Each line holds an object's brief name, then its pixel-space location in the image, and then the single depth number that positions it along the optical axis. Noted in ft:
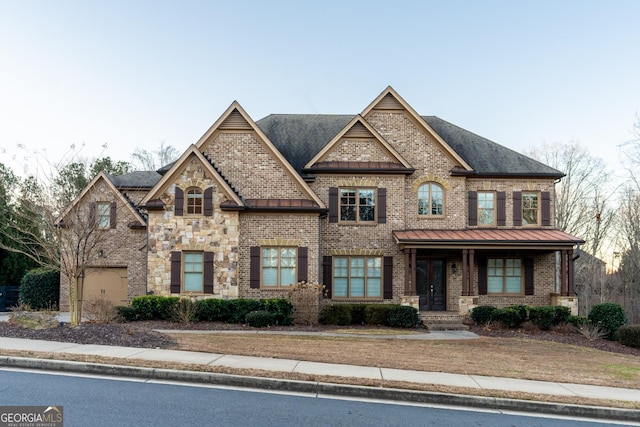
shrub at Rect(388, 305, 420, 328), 59.98
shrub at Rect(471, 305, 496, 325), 61.52
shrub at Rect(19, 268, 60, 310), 76.20
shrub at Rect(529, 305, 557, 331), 61.26
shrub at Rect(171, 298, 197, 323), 55.93
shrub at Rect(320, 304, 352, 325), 60.49
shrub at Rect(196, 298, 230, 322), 57.26
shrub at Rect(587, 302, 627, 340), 59.21
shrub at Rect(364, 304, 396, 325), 60.85
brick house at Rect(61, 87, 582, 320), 59.82
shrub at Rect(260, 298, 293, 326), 57.72
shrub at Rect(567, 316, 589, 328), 61.11
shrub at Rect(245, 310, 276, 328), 55.26
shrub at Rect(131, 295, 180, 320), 57.00
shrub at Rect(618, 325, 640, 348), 54.75
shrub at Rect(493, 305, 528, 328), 60.95
